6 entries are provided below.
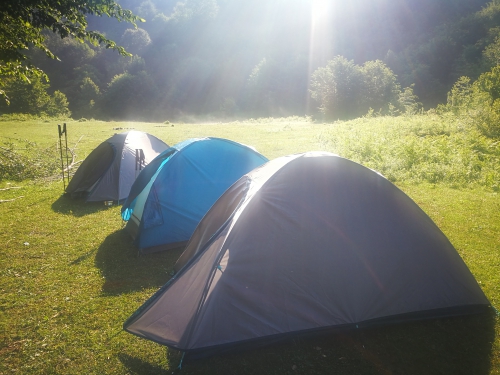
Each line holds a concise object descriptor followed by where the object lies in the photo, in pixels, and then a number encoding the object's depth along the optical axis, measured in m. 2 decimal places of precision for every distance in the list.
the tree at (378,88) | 46.46
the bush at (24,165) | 12.71
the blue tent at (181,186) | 6.64
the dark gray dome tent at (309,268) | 3.82
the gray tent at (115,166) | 9.86
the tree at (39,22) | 5.94
